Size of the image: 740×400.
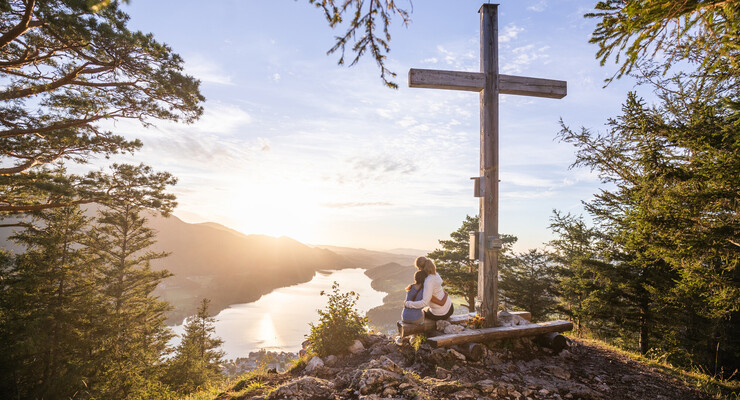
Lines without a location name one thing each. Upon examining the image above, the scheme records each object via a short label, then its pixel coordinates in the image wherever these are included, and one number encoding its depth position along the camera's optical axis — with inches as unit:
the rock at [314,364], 192.9
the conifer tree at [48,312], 504.4
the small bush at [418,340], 197.3
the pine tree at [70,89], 273.0
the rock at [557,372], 179.2
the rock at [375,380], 140.0
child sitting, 210.5
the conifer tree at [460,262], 691.4
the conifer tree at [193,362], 768.9
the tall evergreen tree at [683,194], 224.8
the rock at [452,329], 205.6
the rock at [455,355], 185.2
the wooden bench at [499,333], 187.9
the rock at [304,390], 139.3
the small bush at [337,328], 219.5
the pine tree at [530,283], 694.5
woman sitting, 206.2
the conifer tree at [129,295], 538.0
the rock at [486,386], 144.8
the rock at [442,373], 163.1
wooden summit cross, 222.4
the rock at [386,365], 159.2
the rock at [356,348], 217.3
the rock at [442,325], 210.4
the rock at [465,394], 137.6
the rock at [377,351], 208.7
